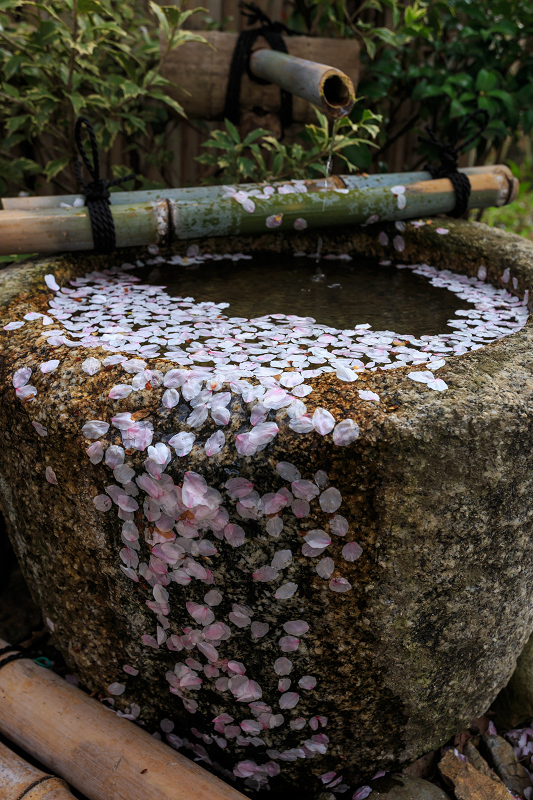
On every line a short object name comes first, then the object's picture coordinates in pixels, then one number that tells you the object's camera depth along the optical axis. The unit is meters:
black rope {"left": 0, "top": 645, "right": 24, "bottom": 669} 0.88
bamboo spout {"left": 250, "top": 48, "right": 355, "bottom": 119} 0.98
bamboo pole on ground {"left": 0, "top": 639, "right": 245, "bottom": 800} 0.77
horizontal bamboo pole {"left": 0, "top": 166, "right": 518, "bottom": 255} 0.97
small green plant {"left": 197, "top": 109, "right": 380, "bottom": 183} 1.17
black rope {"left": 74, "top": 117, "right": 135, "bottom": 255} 0.98
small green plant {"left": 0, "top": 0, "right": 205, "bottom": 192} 1.14
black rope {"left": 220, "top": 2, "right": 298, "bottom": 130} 1.21
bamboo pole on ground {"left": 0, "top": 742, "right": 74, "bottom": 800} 0.78
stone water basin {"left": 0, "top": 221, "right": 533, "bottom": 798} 0.70
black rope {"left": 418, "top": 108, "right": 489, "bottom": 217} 1.14
